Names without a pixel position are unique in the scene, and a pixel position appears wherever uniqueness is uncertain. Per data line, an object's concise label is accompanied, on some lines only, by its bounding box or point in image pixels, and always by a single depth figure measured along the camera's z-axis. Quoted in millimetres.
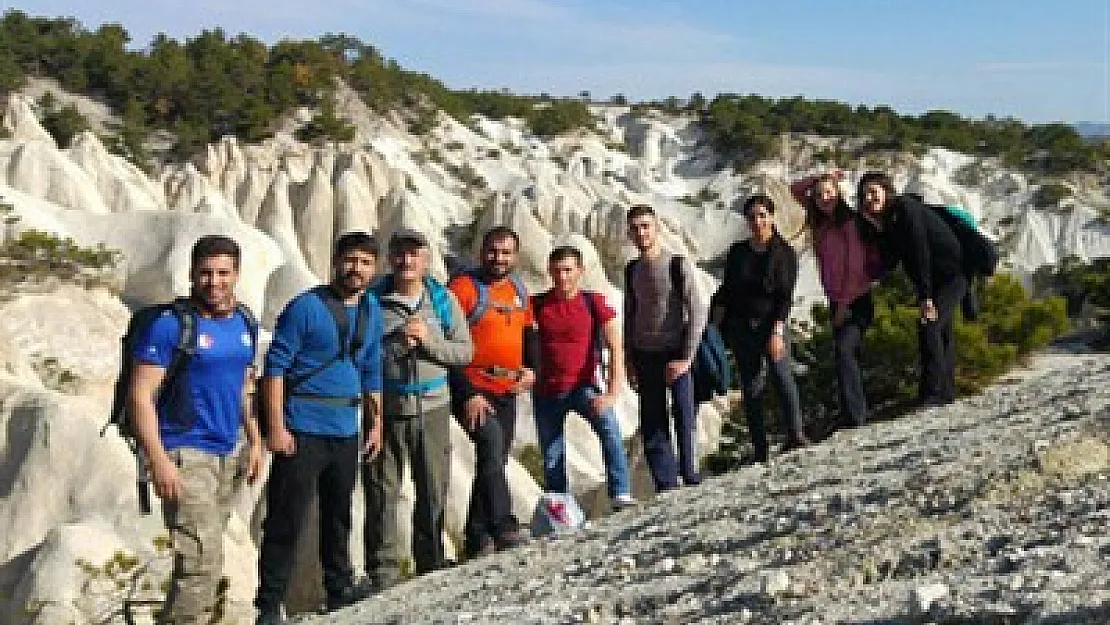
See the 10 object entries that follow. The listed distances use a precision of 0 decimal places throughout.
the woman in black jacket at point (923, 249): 8188
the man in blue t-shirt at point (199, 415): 5629
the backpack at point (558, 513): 7824
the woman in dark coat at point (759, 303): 7941
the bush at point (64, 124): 40719
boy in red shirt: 7793
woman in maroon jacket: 8328
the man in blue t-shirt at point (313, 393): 6312
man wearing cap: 6863
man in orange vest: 7312
